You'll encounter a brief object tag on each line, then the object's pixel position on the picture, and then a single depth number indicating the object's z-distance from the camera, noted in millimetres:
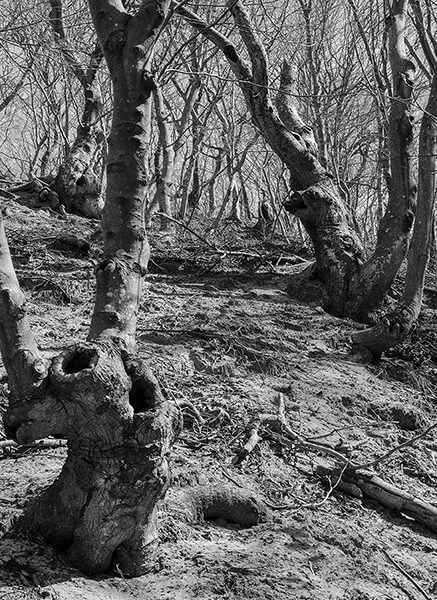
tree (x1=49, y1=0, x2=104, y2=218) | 8102
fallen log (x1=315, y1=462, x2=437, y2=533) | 3143
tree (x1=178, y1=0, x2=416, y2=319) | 5199
